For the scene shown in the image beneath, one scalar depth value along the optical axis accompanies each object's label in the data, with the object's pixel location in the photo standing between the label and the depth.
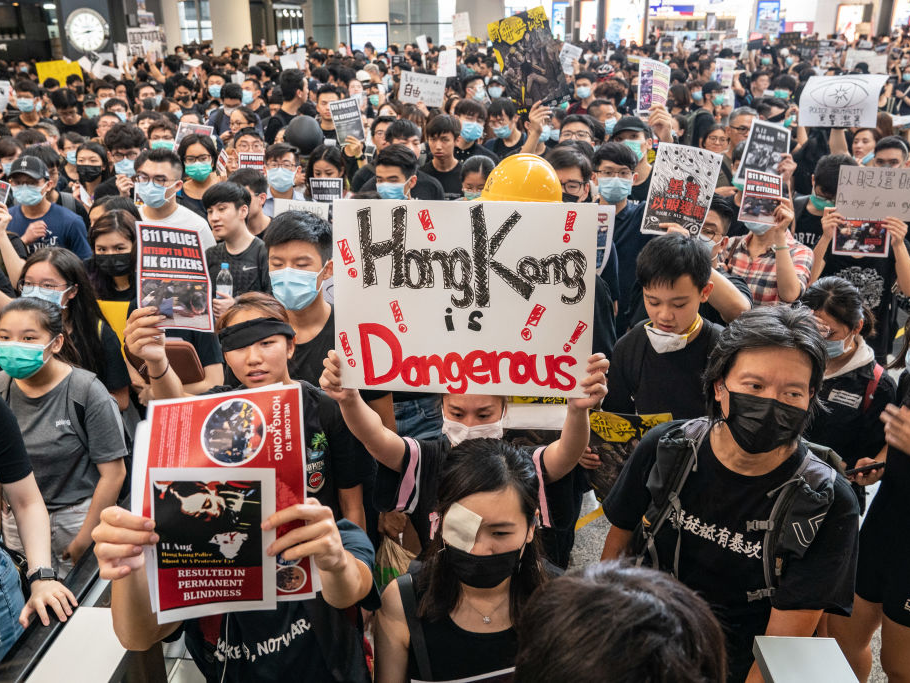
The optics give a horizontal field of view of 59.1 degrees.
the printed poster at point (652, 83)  8.32
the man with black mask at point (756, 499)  1.99
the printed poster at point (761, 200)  4.43
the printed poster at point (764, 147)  5.07
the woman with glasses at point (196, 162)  6.11
